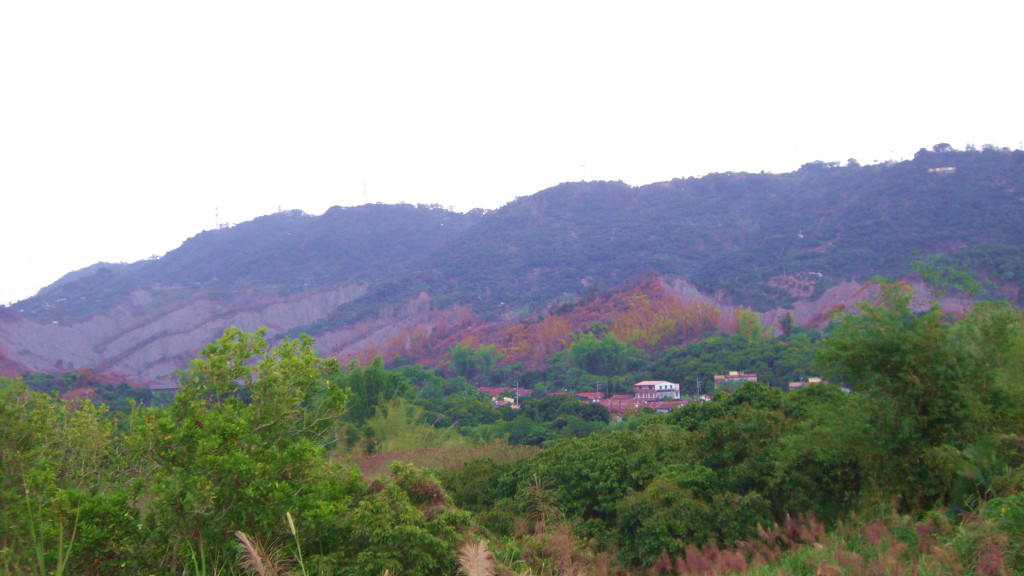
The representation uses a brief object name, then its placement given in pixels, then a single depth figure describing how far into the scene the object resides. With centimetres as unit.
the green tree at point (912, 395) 887
